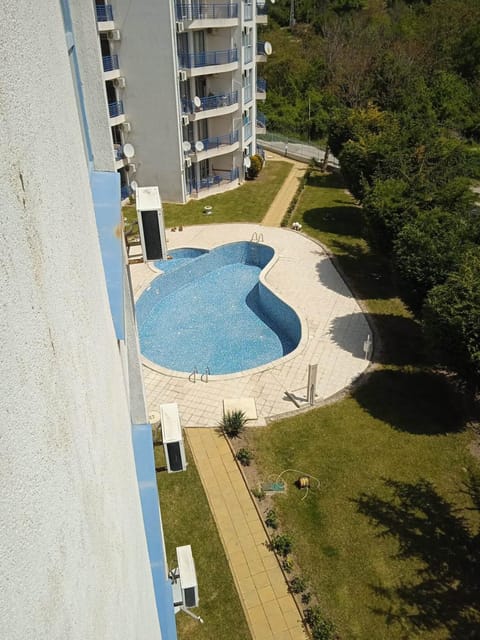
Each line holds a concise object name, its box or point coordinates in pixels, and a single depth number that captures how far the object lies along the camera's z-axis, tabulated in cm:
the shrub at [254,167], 3219
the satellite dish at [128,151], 2635
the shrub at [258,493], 1116
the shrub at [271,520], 1053
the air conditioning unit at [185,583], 782
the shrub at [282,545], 997
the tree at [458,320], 1102
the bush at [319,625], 855
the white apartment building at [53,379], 138
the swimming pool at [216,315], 1733
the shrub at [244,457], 1204
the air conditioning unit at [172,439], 984
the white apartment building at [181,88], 2491
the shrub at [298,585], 929
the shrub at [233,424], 1277
